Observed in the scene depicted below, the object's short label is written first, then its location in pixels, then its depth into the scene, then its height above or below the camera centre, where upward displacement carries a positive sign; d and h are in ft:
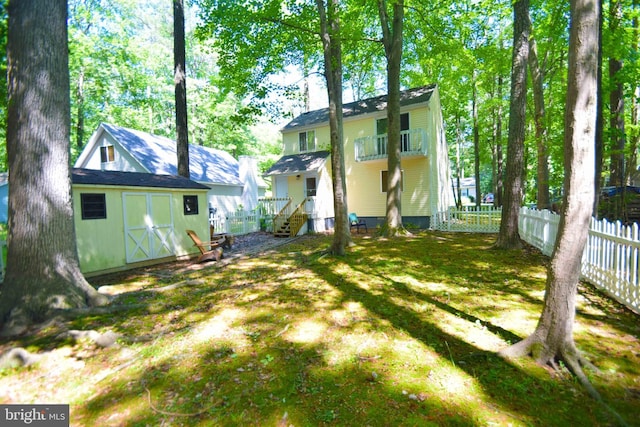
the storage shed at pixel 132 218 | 26.58 -0.91
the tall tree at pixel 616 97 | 31.14 +12.08
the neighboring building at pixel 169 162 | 63.57 +10.95
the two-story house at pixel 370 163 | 55.83 +8.07
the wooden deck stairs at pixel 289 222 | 52.24 -3.13
